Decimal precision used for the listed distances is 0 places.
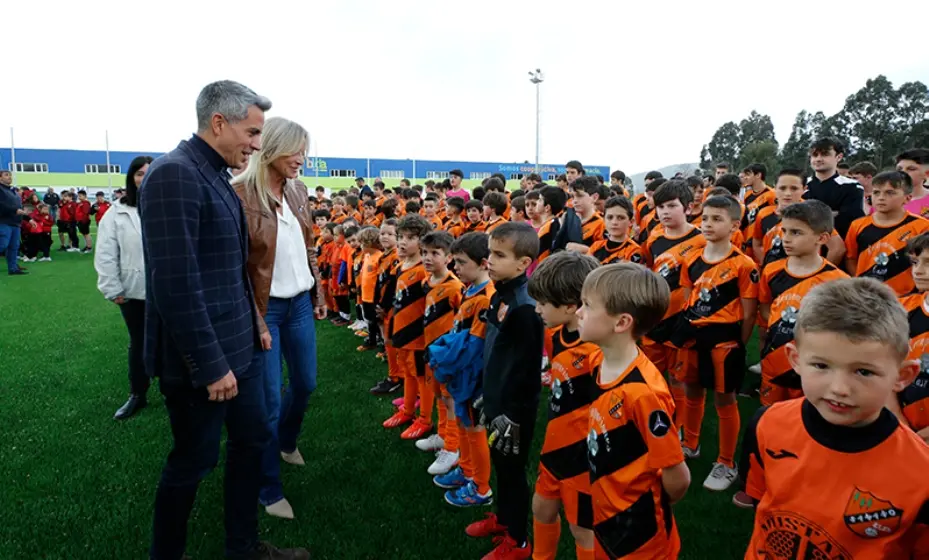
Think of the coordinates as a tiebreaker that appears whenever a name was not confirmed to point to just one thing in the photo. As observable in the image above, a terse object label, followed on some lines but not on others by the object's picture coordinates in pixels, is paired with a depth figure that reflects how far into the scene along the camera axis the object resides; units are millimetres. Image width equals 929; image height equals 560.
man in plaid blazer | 2020
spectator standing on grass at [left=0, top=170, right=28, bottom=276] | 12102
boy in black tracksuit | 2432
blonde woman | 2701
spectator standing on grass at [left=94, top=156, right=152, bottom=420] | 4035
